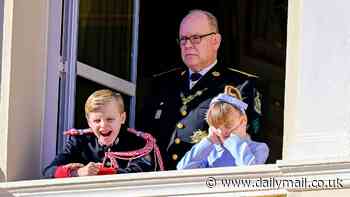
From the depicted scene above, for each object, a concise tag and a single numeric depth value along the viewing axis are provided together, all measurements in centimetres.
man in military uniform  2039
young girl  1981
